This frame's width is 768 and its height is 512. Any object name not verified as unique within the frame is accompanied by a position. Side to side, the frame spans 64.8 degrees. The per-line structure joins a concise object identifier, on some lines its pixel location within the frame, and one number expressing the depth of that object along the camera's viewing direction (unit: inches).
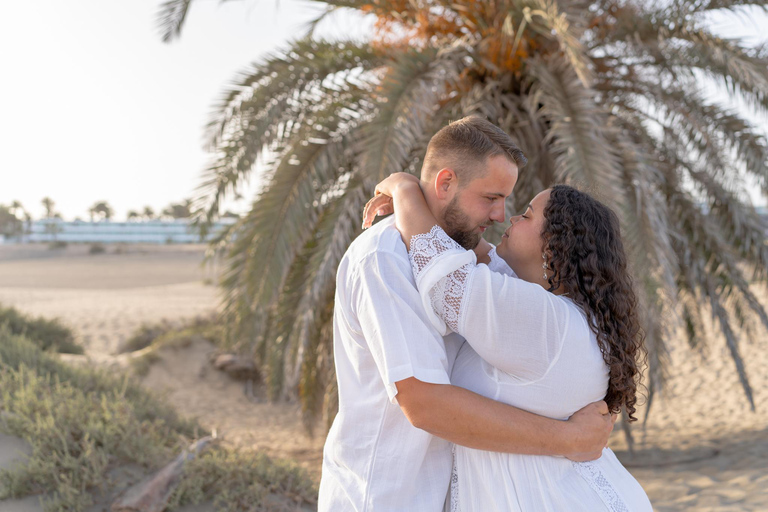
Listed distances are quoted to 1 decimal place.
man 60.1
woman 61.0
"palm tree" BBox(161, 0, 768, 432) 185.0
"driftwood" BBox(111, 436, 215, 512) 144.7
